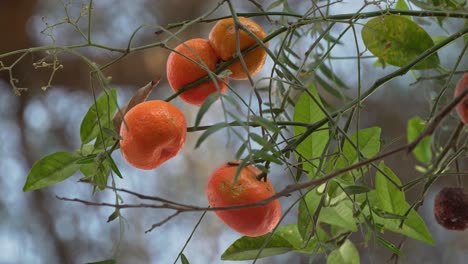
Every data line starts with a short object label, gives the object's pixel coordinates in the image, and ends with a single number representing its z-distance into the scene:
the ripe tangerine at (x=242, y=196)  1.11
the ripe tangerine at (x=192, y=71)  1.18
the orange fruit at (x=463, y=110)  1.02
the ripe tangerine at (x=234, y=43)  1.18
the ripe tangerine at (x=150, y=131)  1.13
